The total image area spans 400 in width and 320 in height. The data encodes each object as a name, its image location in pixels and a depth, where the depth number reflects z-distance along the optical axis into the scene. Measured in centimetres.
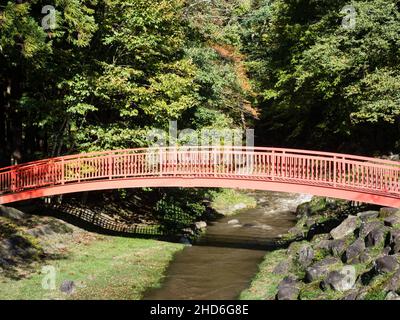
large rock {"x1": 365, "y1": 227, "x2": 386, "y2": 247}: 1509
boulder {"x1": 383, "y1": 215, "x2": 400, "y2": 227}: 1537
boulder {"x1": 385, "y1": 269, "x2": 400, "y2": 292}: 1177
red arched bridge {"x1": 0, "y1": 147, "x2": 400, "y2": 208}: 1819
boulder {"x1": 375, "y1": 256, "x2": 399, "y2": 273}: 1279
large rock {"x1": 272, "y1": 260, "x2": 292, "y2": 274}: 1726
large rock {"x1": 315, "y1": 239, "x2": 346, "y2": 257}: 1635
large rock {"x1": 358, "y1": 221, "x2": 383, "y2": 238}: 1612
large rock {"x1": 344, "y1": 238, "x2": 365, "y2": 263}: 1511
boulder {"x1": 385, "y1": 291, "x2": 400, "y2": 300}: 1144
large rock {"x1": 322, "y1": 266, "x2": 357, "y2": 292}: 1371
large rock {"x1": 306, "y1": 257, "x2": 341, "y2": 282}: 1490
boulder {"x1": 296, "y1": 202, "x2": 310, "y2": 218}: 2599
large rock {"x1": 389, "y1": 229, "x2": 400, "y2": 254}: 1365
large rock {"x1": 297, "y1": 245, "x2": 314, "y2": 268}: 1667
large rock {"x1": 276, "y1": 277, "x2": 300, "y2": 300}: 1437
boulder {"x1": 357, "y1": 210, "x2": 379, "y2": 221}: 1737
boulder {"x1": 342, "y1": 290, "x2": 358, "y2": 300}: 1265
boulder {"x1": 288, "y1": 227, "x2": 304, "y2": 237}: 2214
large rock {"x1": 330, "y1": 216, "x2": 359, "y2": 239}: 1750
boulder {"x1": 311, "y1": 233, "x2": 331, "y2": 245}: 1846
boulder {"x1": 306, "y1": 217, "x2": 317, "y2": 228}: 2257
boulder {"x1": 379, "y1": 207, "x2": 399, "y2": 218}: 1628
